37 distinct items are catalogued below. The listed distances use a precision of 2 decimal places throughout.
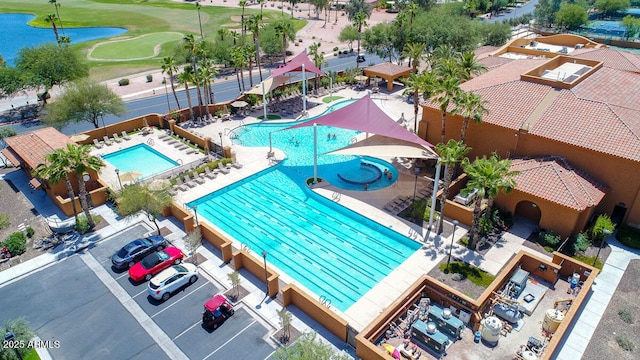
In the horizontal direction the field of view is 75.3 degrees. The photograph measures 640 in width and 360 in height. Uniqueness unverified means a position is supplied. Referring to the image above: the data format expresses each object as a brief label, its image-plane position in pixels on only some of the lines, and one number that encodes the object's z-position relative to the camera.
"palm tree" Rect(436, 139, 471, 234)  26.56
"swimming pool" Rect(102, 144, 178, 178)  38.00
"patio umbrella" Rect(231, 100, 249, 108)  47.47
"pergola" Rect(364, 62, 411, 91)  54.75
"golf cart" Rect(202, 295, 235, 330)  21.58
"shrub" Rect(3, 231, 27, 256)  27.02
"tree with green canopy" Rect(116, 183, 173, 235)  27.45
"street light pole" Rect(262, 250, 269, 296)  23.93
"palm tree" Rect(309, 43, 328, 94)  54.31
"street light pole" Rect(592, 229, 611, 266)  25.66
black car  25.83
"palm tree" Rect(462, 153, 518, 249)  24.39
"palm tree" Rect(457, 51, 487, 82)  38.25
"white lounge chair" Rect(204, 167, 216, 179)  35.97
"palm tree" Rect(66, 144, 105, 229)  27.89
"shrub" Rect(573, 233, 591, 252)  26.58
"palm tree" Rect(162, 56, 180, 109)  43.75
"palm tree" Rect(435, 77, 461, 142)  30.42
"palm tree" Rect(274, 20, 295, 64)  58.81
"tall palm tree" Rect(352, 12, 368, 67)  67.69
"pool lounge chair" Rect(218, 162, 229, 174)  36.62
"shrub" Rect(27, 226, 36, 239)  28.67
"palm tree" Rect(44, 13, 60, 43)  65.49
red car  24.81
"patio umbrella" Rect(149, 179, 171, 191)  29.25
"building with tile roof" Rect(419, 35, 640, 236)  27.67
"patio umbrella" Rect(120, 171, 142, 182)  32.03
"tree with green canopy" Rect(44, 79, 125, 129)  40.59
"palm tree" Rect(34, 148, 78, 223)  27.39
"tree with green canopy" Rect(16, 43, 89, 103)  50.47
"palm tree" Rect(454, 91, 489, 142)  28.81
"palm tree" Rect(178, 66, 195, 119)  43.69
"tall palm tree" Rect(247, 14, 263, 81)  54.64
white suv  23.25
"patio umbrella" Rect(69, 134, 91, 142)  38.75
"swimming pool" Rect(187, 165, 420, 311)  25.52
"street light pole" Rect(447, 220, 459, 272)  25.87
